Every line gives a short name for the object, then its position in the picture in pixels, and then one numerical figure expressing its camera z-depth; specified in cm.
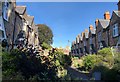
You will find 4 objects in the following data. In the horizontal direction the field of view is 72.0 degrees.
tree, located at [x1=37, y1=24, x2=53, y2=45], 2312
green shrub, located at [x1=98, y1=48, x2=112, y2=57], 1047
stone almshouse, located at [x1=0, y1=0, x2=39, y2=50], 794
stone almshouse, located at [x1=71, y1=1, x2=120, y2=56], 1171
